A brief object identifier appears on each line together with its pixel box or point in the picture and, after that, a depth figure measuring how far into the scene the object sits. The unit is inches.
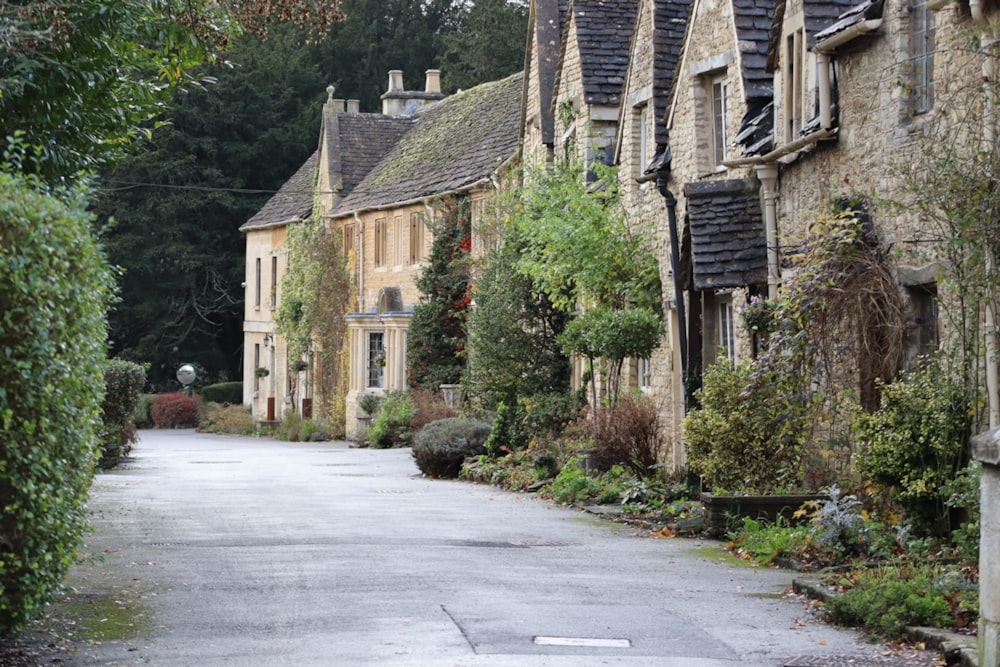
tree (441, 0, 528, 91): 2285.9
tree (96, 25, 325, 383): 2202.3
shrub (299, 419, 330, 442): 1665.8
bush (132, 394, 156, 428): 2106.9
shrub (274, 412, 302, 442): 1710.1
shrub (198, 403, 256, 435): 1953.7
